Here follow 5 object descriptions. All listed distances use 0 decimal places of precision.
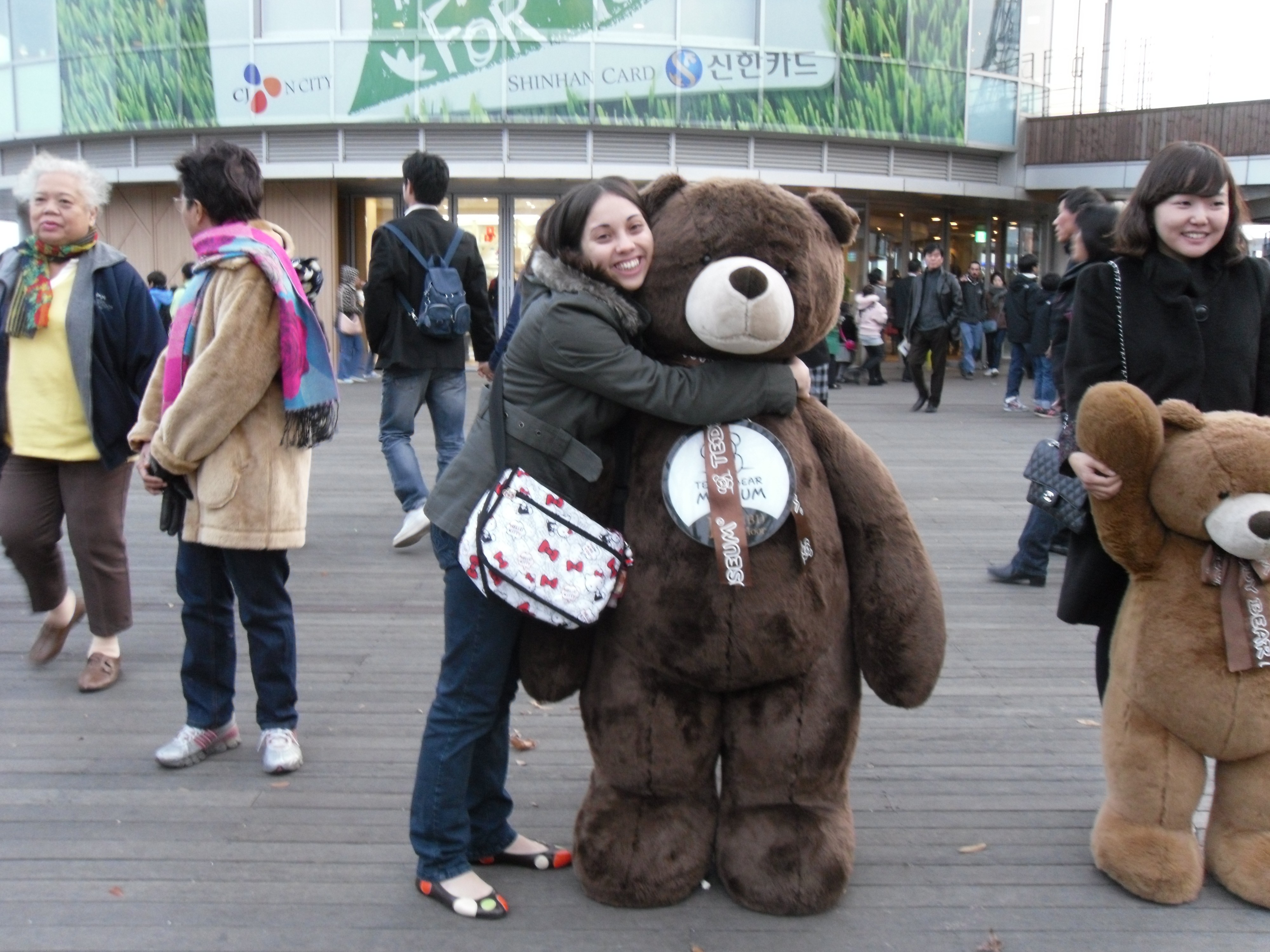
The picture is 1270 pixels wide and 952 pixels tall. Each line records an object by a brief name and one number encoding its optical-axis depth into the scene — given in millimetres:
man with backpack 6688
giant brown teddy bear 2932
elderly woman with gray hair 4535
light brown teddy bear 3012
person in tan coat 3705
